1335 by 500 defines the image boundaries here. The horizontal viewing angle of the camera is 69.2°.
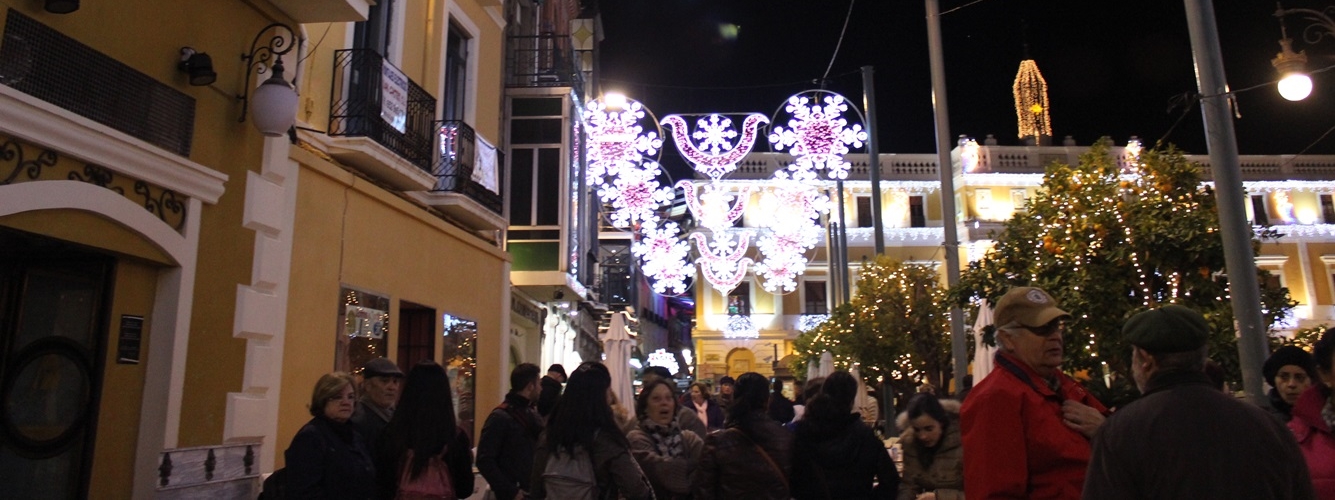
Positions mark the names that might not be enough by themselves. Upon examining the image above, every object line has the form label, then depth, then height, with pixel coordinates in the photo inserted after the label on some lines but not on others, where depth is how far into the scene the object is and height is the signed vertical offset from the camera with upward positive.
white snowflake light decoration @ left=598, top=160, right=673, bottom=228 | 20.75 +4.52
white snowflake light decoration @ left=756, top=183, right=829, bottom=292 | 22.00 +4.28
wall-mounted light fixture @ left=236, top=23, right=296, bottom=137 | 7.06 +2.17
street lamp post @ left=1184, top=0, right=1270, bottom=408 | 6.78 +1.48
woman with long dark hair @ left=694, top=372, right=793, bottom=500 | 5.34 -0.30
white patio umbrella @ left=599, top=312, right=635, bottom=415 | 15.66 +0.79
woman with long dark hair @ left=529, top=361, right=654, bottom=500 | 5.28 -0.26
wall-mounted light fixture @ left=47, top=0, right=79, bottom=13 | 5.47 +2.25
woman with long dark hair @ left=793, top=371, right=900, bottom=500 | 5.40 -0.30
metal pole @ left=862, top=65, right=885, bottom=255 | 18.64 +4.85
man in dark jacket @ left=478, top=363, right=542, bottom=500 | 6.20 -0.28
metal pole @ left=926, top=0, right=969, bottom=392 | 13.55 +3.20
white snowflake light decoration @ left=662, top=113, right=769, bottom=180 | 17.69 +4.64
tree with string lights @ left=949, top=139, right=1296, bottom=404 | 10.43 +1.62
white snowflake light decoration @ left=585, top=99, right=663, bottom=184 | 19.11 +5.24
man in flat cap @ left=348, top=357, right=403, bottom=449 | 5.59 +0.06
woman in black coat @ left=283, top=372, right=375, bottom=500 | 4.59 -0.24
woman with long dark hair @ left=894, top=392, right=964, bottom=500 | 5.43 -0.29
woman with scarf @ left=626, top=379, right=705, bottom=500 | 5.79 -0.26
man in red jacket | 3.18 -0.11
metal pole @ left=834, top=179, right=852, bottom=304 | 27.80 +4.16
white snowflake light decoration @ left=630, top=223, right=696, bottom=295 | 26.72 +4.02
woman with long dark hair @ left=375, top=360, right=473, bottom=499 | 4.99 -0.16
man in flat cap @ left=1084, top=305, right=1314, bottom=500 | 2.52 -0.12
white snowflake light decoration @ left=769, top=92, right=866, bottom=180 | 17.31 +4.77
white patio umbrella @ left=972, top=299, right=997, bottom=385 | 12.33 +0.62
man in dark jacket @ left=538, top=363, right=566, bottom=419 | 7.50 +0.07
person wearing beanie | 5.10 +0.11
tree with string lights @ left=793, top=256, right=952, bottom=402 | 23.66 +1.74
